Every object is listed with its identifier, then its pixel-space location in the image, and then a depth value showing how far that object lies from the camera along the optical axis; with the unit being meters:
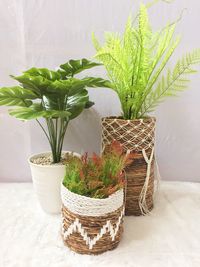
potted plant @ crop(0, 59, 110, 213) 0.83
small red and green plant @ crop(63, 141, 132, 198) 0.80
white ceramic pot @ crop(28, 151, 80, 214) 0.97
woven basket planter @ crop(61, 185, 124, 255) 0.77
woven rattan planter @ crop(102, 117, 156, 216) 0.97
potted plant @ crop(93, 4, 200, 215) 0.91
